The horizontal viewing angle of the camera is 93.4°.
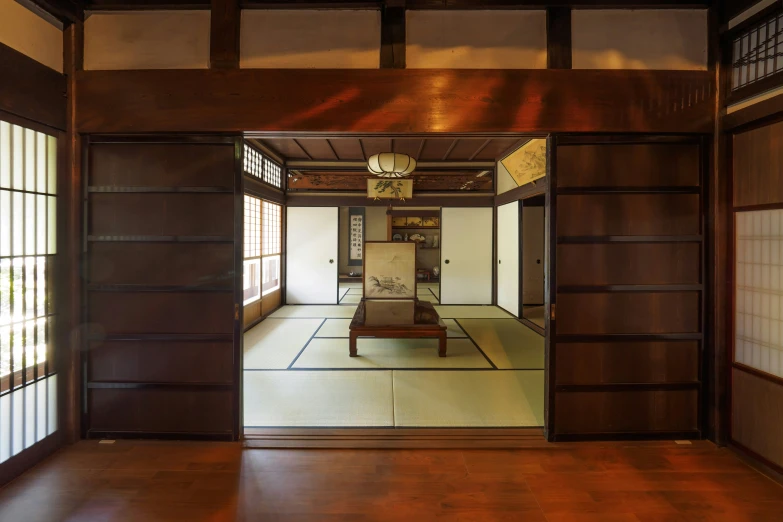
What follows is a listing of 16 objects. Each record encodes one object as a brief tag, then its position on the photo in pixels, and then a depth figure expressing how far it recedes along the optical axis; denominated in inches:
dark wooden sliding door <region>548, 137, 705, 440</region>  93.4
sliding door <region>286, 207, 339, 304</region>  284.2
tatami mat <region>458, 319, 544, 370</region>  153.7
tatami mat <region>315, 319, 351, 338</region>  195.9
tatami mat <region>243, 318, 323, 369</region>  152.8
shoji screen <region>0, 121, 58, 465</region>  79.2
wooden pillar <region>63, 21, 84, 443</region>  91.1
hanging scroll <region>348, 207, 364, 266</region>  419.2
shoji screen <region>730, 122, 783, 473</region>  81.4
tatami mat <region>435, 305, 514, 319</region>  244.5
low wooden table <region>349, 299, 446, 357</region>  156.0
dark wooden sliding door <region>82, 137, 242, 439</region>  94.0
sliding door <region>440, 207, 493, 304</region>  284.0
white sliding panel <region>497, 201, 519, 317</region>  241.8
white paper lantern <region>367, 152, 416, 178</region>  200.5
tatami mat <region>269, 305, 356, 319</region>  244.1
